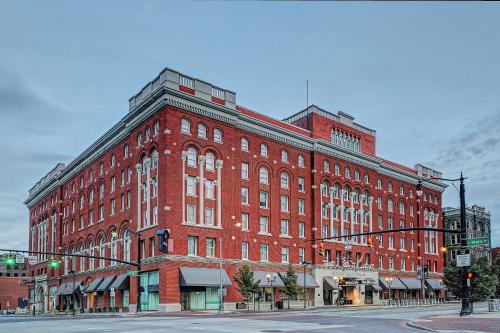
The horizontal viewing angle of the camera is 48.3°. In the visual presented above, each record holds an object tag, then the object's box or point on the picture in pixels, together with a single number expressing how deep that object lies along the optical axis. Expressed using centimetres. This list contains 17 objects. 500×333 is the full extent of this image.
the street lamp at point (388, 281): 8306
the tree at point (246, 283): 5816
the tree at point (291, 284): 6312
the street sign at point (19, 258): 5353
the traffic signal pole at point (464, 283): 3809
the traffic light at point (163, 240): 3637
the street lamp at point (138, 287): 5438
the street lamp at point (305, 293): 6406
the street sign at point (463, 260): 3850
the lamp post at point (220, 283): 5475
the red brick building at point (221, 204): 5934
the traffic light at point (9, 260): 5011
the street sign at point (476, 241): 3649
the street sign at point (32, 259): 8136
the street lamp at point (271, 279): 6272
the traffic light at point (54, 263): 6185
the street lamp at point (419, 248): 9431
